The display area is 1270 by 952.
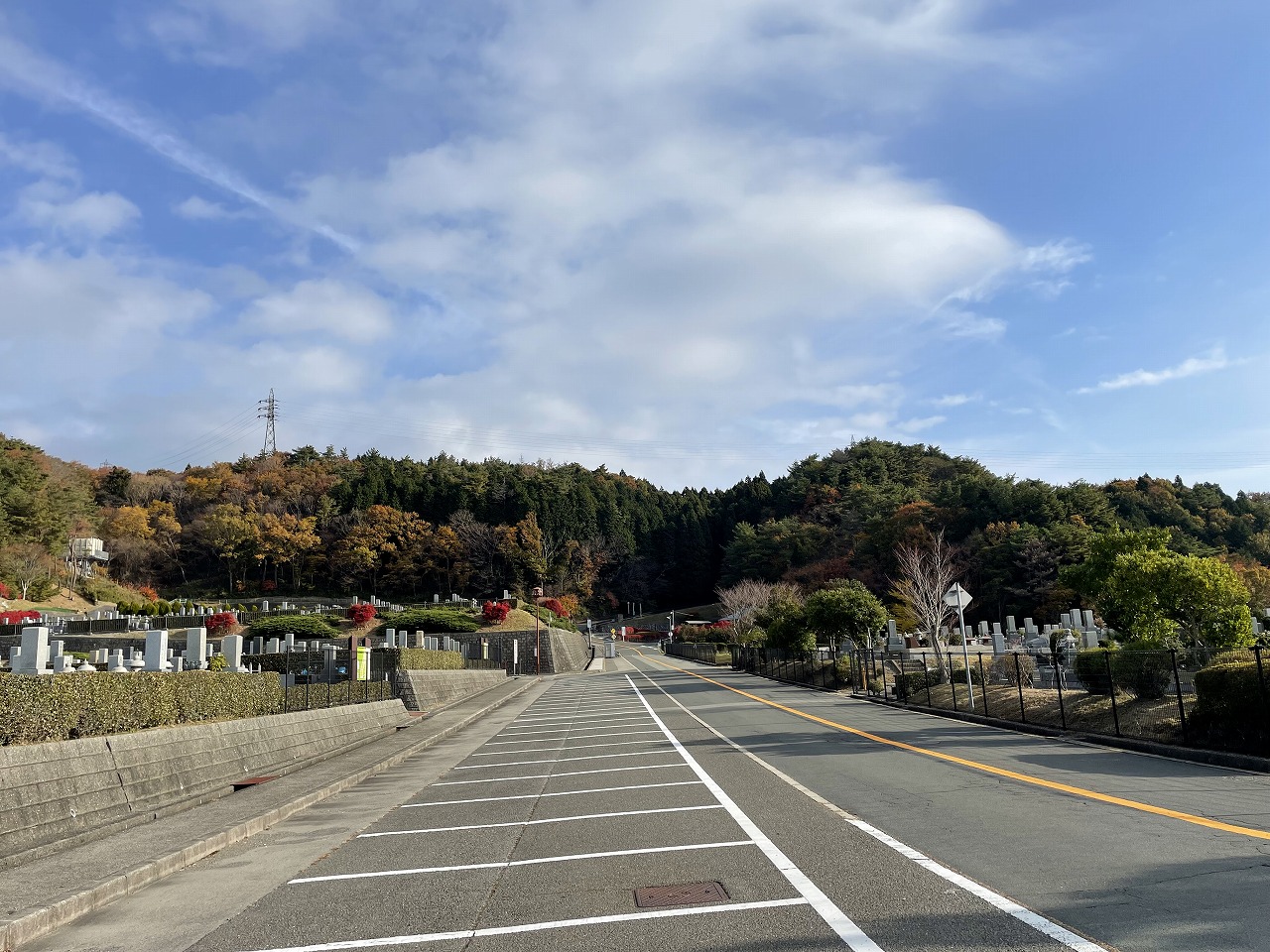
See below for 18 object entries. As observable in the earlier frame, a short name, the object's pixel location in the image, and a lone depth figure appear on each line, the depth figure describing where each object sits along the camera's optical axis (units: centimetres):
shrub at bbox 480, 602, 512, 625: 6350
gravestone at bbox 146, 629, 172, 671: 1478
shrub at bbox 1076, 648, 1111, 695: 1796
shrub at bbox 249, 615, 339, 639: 5112
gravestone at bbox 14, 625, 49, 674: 1205
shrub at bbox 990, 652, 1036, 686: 2670
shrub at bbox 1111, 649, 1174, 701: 1639
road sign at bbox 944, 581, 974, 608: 2227
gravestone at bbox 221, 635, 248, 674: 1860
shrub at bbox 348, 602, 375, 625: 5869
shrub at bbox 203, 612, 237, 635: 5347
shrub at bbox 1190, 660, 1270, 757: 1247
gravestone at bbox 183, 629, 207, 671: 1728
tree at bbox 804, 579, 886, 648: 3750
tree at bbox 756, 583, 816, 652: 4381
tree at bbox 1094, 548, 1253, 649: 1905
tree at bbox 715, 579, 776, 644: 8556
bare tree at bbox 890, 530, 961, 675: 3919
